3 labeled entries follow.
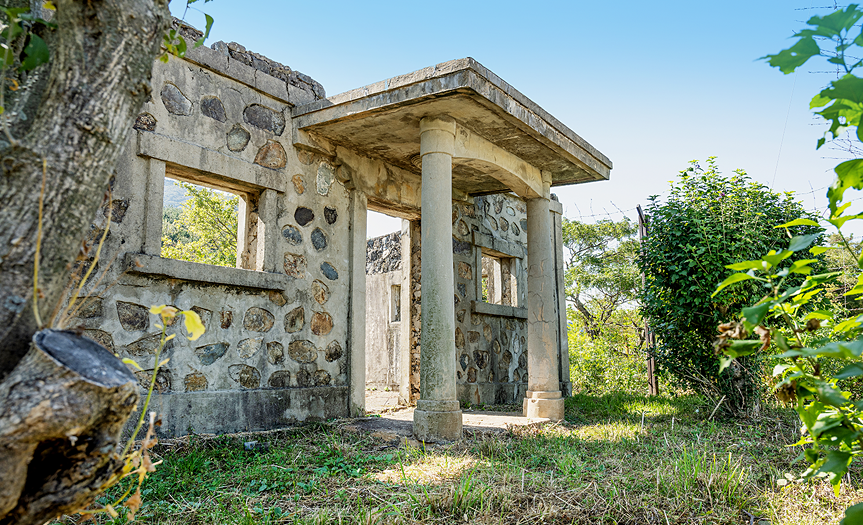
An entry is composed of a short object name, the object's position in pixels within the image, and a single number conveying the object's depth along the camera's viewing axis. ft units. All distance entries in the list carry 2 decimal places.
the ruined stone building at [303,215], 14.66
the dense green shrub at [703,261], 18.95
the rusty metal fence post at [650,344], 23.61
